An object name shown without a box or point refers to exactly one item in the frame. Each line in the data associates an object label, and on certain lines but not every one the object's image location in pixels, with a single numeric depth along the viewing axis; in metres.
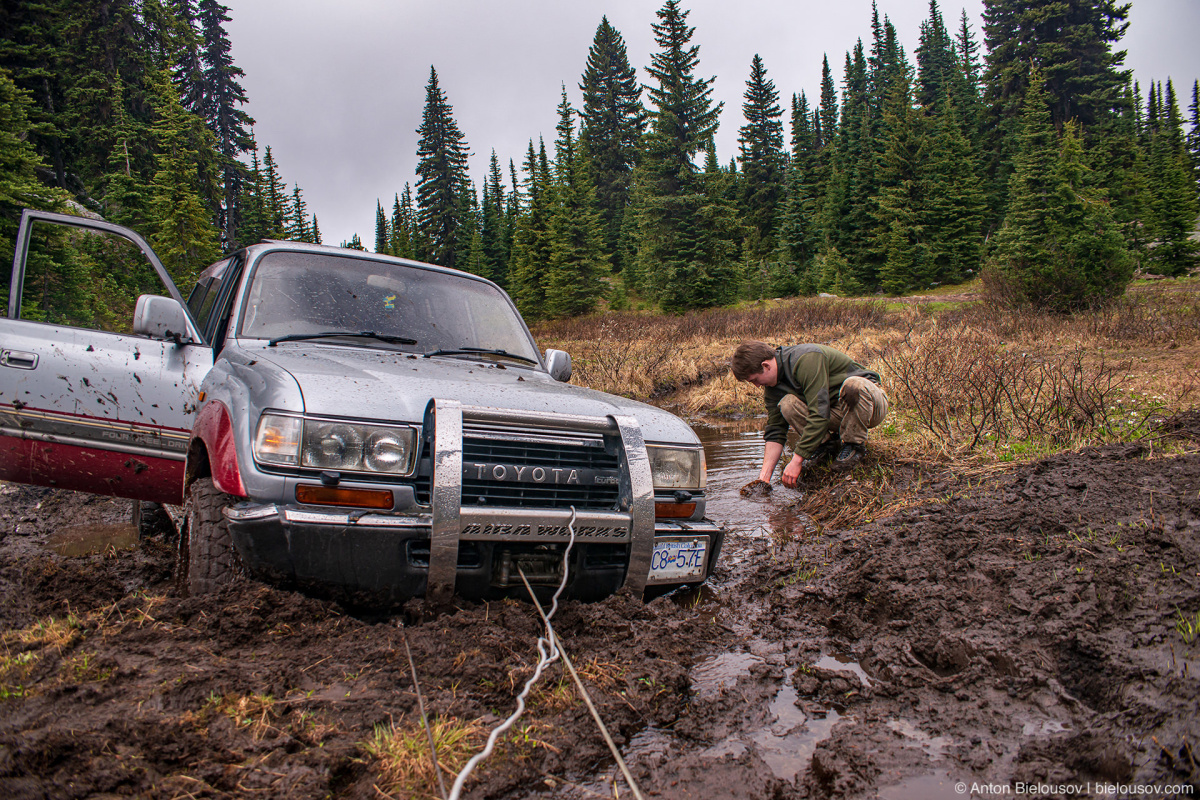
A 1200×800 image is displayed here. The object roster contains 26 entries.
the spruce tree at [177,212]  26.06
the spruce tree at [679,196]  32.75
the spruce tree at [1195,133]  54.40
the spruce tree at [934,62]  50.84
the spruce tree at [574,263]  38.78
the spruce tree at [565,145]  44.28
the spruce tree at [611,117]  53.50
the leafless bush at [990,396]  4.99
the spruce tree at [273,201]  56.56
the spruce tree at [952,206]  36.09
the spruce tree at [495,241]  55.00
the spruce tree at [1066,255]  14.28
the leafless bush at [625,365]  12.76
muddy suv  2.24
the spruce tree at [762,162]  50.25
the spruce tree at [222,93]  43.25
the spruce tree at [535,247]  40.88
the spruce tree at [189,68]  39.44
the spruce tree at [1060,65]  41.22
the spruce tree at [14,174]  13.05
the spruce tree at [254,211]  50.34
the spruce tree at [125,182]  26.41
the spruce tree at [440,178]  50.03
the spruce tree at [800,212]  39.75
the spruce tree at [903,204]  35.84
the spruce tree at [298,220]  68.88
